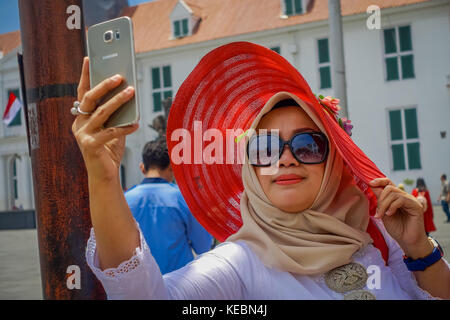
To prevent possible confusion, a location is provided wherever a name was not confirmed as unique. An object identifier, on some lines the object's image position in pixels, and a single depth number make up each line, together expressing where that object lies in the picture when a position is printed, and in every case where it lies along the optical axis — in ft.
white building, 55.57
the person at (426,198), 25.11
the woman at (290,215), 5.40
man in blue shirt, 11.46
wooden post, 5.91
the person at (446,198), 43.60
